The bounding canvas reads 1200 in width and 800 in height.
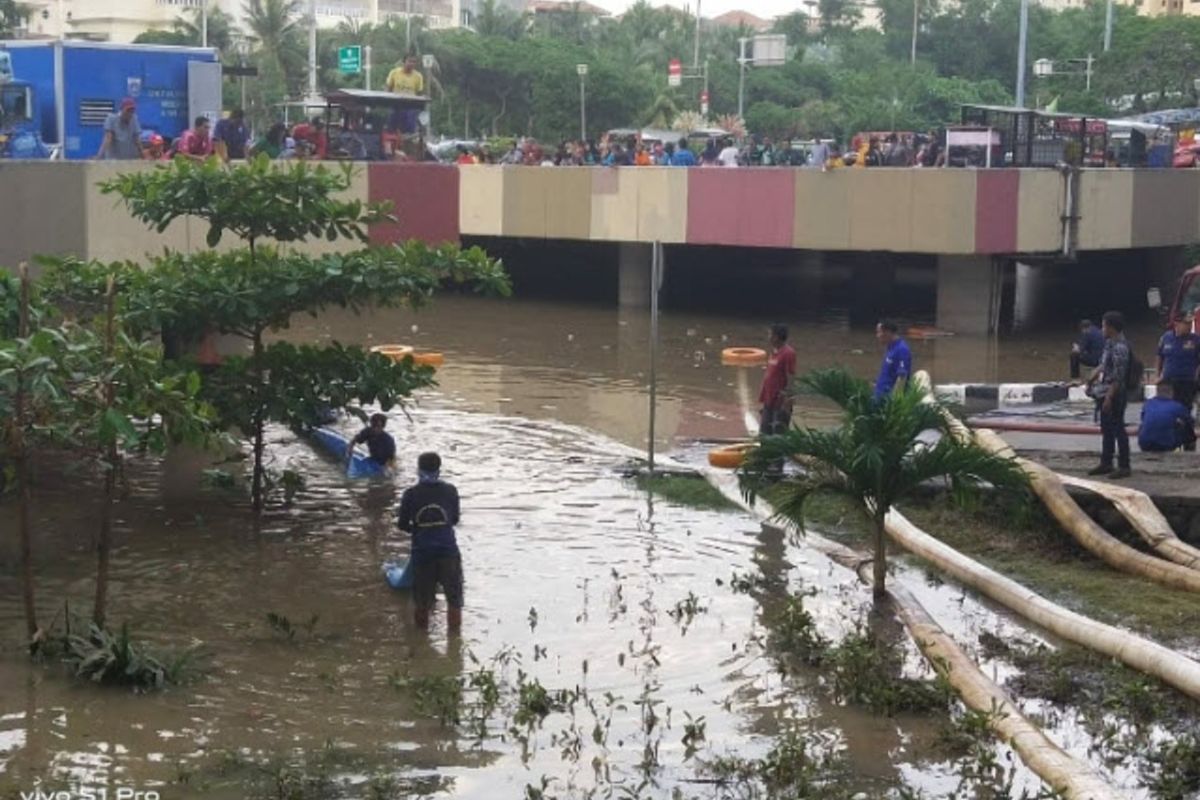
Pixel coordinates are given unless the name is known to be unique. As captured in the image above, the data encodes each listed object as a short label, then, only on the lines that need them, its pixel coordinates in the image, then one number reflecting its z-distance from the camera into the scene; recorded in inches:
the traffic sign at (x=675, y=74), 2645.2
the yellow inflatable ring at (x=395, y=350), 906.3
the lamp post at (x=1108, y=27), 2556.6
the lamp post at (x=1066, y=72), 2220.1
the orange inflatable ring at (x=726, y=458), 698.8
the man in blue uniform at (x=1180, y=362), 689.0
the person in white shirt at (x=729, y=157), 1441.9
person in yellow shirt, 1337.4
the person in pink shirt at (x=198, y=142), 970.7
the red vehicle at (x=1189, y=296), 830.5
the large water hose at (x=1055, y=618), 411.2
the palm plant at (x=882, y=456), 482.3
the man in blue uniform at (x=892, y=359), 650.8
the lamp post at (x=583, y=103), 2583.7
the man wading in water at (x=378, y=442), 676.1
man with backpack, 591.8
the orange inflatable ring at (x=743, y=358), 1076.5
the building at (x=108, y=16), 4217.5
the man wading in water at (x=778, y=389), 657.0
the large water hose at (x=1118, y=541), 517.7
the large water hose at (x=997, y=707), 338.3
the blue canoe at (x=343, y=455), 685.3
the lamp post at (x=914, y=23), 3390.7
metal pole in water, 673.6
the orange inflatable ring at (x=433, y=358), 1034.7
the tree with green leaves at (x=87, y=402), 384.2
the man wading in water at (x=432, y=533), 463.2
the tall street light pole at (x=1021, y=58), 1830.7
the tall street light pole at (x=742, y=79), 2679.6
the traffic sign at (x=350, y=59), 1694.1
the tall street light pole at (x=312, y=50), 1907.0
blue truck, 1151.0
